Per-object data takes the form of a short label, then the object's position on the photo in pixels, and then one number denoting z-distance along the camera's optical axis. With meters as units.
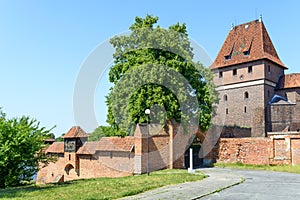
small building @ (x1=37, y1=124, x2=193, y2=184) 20.47
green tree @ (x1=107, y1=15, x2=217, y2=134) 21.36
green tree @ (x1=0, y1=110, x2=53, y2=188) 13.18
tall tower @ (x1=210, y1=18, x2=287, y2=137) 42.59
